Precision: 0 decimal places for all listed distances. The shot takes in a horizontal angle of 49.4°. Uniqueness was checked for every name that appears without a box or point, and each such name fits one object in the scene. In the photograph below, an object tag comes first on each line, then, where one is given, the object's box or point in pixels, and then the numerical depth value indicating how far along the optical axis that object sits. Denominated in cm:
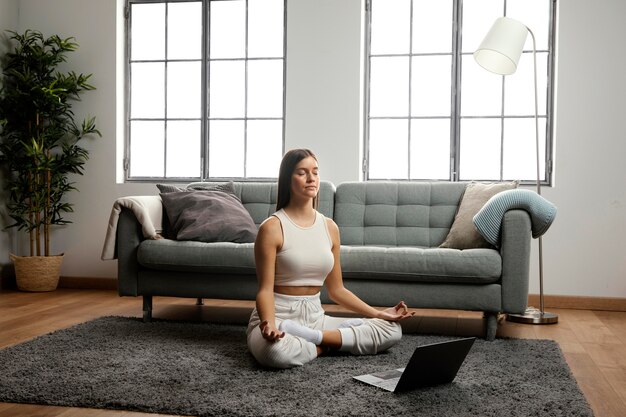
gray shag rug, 221
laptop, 227
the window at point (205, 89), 531
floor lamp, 411
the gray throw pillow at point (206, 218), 386
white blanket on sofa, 376
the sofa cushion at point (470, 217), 373
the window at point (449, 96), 490
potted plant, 516
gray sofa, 340
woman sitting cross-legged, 268
